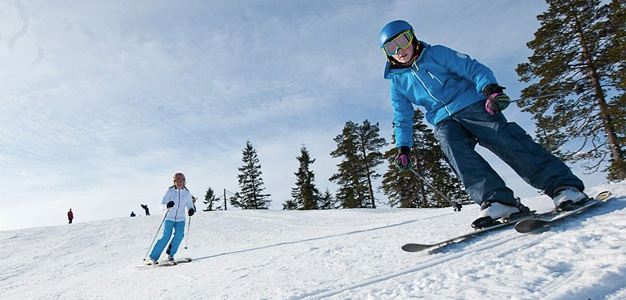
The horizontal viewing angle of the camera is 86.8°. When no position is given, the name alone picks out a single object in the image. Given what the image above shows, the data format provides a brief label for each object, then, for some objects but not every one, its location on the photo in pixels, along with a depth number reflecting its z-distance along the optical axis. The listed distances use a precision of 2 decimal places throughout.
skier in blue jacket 2.50
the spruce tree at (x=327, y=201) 38.87
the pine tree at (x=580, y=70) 12.76
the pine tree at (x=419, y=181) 25.64
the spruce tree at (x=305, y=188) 36.41
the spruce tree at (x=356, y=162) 30.89
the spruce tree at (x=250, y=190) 40.12
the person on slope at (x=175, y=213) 5.87
